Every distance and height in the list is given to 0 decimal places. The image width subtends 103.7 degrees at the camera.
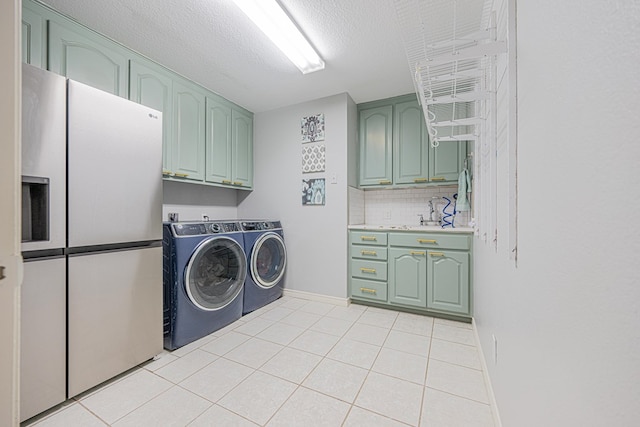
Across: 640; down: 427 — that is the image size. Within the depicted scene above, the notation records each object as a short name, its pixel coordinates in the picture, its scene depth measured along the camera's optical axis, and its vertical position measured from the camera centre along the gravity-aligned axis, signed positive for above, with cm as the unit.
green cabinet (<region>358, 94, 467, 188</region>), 274 +73
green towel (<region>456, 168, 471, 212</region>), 249 +23
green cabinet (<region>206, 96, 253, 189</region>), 275 +81
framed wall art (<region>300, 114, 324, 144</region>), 296 +101
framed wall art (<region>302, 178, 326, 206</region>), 295 +25
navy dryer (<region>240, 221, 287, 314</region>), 258 -55
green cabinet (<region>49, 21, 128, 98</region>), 165 +111
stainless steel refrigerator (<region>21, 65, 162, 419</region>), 128 -11
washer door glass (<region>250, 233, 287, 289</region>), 263 -53
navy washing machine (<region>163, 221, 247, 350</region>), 190 -55
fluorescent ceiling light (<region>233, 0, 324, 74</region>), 162 +134
